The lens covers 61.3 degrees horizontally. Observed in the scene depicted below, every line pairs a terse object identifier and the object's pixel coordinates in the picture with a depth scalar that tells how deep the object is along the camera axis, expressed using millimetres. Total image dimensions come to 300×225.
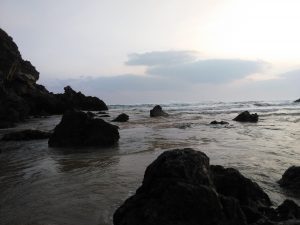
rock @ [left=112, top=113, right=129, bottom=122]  21332
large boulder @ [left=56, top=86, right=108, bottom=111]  37633
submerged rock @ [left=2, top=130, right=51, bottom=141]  11987
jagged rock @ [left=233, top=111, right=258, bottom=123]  18675
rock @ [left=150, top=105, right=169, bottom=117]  27382
